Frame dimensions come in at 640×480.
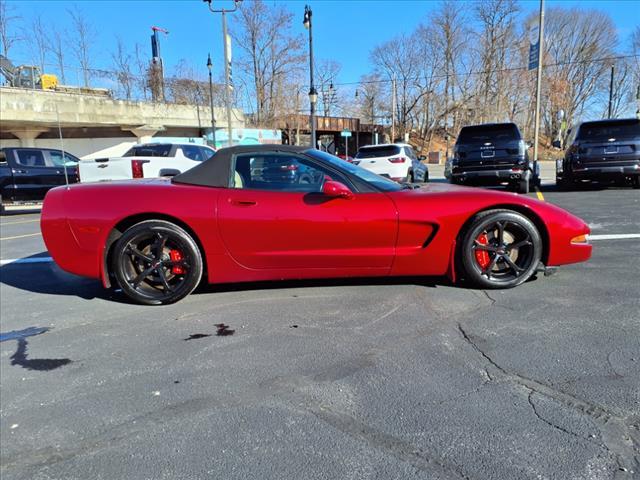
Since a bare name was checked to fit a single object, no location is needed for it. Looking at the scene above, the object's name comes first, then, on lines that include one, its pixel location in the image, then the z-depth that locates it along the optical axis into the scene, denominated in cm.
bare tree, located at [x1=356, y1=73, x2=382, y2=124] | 6231
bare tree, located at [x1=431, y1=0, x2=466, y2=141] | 5475
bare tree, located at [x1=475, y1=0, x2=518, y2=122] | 5141
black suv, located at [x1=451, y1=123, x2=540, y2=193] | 1030
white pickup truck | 1145
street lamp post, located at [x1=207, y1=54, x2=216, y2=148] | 3055
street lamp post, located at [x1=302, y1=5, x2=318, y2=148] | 1933
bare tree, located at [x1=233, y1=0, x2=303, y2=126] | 4606
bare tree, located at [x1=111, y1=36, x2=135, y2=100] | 3159
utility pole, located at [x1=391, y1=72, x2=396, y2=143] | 5429
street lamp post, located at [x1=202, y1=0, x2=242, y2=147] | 2331
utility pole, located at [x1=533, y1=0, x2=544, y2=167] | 1794
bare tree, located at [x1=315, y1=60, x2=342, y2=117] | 5899
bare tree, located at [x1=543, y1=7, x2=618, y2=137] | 5922
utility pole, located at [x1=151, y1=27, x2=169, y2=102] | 3384
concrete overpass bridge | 2391
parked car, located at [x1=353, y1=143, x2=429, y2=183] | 1301
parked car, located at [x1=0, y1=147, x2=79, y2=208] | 1156
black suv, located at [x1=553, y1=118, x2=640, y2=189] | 1026
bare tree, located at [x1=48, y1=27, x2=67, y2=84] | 3030
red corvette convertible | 373
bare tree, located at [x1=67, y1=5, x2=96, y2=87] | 3125
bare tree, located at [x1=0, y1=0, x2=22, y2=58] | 3347
